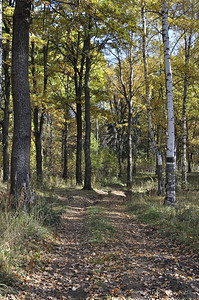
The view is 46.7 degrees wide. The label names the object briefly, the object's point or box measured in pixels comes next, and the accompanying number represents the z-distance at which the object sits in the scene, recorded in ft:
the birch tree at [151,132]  39.29
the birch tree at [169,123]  27.84
